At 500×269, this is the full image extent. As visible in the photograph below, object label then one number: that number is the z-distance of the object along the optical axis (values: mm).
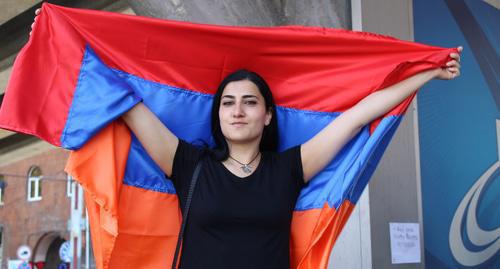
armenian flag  1935
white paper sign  3102
